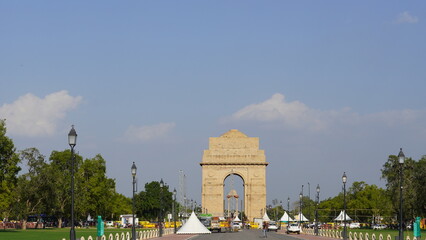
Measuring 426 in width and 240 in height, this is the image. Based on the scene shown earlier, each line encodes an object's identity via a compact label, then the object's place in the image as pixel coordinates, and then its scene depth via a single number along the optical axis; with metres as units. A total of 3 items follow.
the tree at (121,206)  129.52
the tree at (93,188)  103.90
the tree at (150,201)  185.75
